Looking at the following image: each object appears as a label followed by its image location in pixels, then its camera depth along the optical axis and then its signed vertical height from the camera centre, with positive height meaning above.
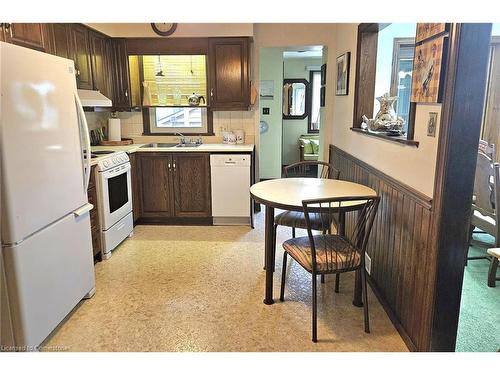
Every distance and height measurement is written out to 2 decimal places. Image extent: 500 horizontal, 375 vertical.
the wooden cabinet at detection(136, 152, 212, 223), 4.18 -0.85
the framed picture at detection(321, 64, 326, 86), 4.63 +0.47
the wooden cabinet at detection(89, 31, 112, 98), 3.76 +0.53
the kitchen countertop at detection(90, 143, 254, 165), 4.09 -0.40
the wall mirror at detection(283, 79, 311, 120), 7.52 +0.25
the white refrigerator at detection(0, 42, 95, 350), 1.80 -0.46
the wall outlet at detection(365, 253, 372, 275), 2.87 -1.17
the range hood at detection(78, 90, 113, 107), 3.20 +0.12
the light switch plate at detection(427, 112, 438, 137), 1.81 -0.06
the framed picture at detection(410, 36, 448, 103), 1.73 +0.20
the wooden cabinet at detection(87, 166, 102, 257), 3.14 -0.92
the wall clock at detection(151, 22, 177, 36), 4.20 +0.94
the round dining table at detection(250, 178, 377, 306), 2.29 -0.55
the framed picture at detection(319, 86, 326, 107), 4.60 +0.21
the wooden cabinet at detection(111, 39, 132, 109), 4.26 +0.43
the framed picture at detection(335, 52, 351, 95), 3.67 +0.40
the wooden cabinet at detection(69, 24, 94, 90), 3.35 +0.54
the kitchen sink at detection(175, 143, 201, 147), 4.49 -0.39
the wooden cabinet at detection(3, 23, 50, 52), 2.39 +0.53
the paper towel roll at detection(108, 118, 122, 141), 4.41 -0.20
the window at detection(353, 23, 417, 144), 3.24 +0.45
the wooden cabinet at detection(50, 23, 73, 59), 3.00 +0.60
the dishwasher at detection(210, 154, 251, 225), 4.14 -0.83
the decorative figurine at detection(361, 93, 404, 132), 2.71 -0.04
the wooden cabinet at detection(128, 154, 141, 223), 4.14 -0.85
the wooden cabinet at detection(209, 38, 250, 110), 4.21 +0.44
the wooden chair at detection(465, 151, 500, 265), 2.81 -0.67
